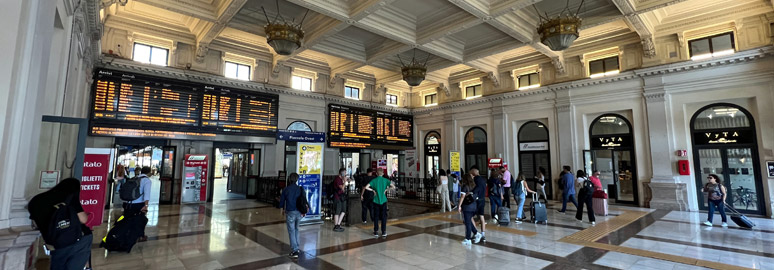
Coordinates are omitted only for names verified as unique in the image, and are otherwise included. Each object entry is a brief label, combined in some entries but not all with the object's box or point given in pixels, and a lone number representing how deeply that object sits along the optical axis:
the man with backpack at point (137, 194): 5.22
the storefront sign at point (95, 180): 4.86
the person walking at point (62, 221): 2.85
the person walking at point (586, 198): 7.57
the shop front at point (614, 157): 11.01
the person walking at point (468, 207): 5.67
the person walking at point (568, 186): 8.68
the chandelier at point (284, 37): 7.17
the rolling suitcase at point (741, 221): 6.72
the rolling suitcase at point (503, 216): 7.33
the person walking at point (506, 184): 8.94
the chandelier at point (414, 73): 10.14
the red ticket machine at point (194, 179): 10.44
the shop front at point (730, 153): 8.95
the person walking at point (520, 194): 7.83
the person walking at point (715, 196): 6.93
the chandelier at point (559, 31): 7.03
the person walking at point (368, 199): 6.56
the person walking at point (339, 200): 6.87
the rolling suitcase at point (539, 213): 7.50
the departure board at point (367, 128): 14.23
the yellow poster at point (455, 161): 11.77
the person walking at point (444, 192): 9.64
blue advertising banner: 7.38
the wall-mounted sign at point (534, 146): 13.00
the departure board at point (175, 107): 8.98
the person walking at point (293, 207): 5.01
